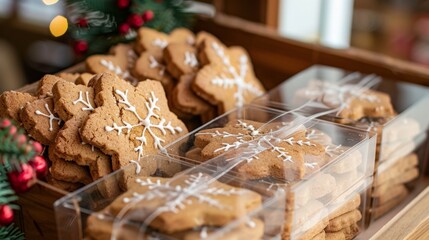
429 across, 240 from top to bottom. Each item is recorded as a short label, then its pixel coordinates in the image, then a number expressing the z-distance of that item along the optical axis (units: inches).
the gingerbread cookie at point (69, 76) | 24.2
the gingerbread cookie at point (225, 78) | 25.0
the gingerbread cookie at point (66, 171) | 20.9
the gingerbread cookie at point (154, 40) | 26.5
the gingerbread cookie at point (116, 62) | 25.6
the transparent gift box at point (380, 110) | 24.5
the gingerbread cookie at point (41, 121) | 21.1
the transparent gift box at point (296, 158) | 20.1
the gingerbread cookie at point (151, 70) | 25.3
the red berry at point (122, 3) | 27.9
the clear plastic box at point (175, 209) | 17.8
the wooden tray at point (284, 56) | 28.5
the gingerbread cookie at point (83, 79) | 23.4
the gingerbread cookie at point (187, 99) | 24.7
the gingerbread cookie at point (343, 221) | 21.4
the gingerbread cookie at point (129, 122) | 20.8
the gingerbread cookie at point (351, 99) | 25.2
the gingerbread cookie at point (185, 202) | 17.8
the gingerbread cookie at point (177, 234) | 17.7
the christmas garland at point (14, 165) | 18.3
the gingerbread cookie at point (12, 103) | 21.6
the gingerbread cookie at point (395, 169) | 24.5
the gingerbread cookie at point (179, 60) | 25.4
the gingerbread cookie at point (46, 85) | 22.2
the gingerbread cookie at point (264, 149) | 20.3
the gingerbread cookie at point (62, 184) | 21.1
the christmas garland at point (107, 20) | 27.7
